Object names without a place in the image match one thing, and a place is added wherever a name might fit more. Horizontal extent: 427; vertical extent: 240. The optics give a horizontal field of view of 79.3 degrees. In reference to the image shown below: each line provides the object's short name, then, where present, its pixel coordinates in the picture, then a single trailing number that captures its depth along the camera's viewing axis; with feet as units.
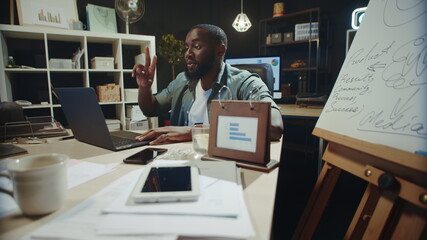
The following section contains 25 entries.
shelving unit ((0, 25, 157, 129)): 8.79
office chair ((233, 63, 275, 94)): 7.06
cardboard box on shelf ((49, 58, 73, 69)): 9.20
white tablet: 1.72
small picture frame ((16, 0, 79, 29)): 8.73
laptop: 3.00
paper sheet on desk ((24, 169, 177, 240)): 1.40
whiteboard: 2.29
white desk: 1.51
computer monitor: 10.89
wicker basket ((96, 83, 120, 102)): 10.09
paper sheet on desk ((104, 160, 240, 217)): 1.60
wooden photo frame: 2.56
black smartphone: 2.77
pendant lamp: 11.77
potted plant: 11.66
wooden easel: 2.05
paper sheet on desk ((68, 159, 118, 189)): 2.30
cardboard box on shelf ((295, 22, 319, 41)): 12.62
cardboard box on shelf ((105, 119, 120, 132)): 10.51
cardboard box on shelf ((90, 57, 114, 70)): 9.81
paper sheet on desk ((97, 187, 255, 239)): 1.40
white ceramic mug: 1.57
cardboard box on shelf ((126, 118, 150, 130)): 10.73
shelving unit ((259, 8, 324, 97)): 12.89
